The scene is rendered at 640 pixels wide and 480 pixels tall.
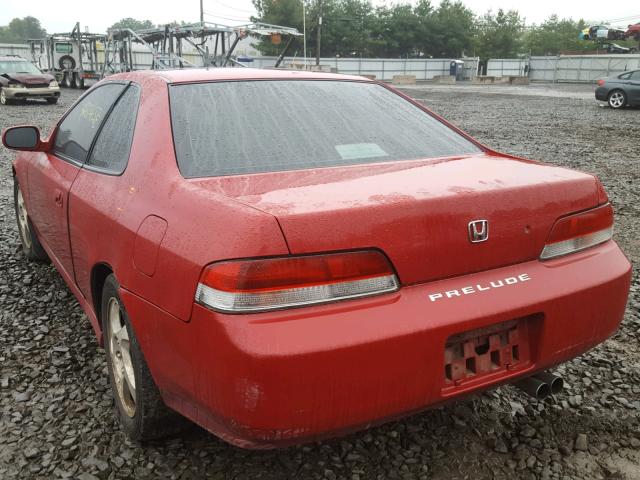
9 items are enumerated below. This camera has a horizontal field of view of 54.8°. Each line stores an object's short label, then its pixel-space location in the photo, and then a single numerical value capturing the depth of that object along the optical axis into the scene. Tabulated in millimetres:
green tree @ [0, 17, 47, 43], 144875
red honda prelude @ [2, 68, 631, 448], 1761
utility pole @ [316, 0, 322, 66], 46669
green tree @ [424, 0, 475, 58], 82375
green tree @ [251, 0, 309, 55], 76125
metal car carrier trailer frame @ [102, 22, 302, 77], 23969
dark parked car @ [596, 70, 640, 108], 20641
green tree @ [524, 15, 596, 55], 87625
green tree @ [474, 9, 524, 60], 81688
